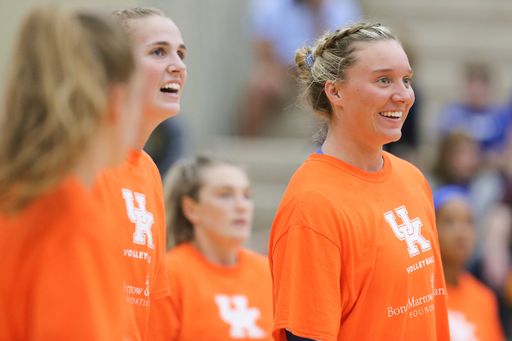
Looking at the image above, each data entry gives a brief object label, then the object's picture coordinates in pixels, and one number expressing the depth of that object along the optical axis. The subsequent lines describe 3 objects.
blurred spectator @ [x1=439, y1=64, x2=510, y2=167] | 12.56
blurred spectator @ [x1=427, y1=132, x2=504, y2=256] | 11.47
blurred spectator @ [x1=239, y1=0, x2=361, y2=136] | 14.05
